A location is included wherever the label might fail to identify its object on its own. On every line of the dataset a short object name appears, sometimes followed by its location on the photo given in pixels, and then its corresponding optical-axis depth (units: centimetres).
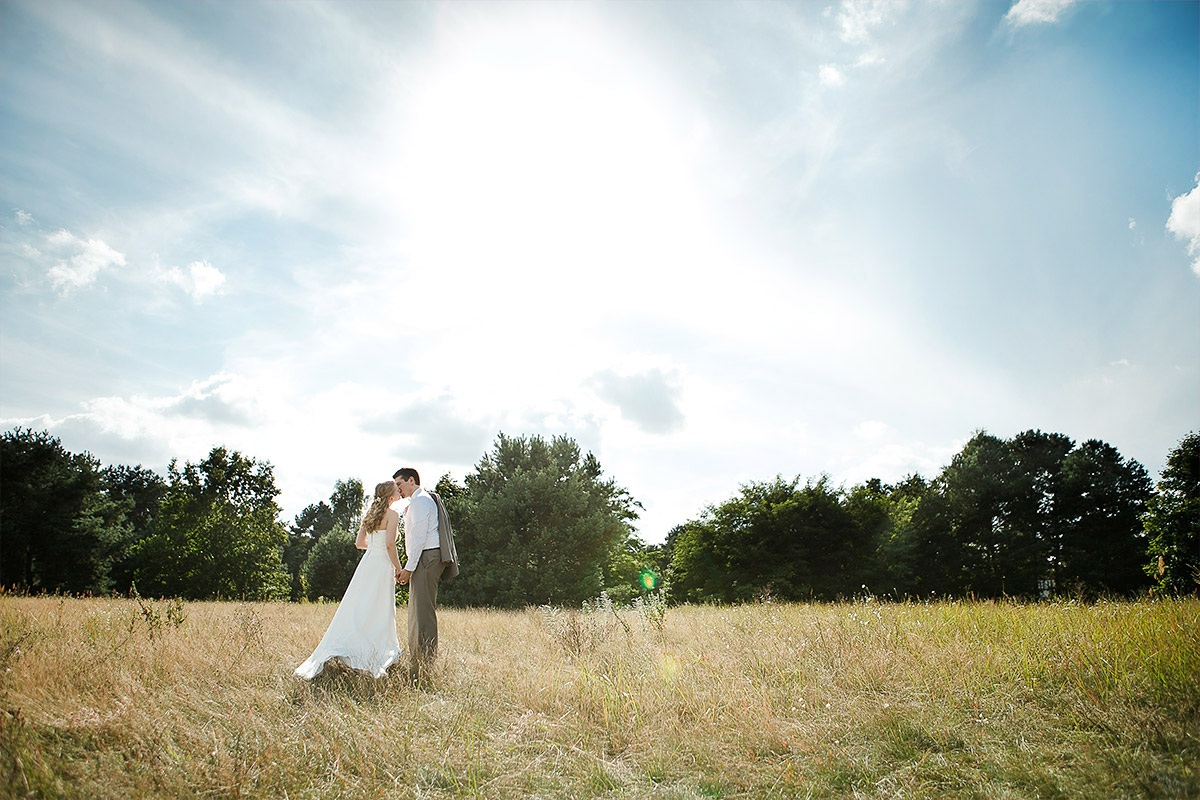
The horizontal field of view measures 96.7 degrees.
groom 605
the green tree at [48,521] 2822
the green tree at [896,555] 2522
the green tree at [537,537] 2145
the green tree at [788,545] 2470
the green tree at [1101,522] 2811
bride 575
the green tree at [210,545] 2972
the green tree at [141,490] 5250
